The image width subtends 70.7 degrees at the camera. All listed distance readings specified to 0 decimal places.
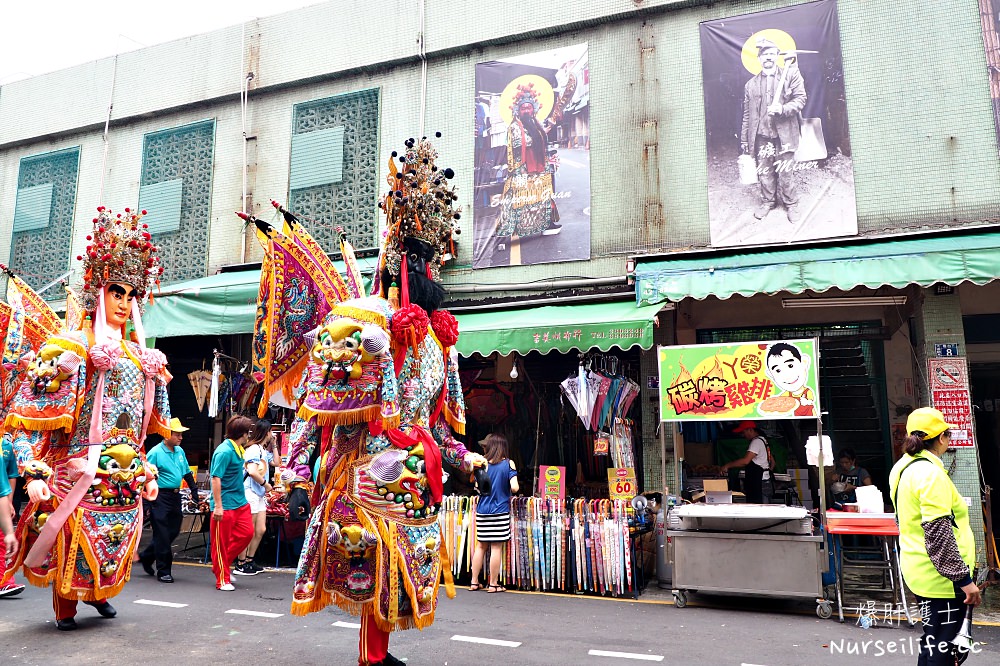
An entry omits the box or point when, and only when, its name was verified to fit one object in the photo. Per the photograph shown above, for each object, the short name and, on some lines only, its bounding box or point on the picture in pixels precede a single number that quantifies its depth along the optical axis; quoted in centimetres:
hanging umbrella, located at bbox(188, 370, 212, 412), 1066
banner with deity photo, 970
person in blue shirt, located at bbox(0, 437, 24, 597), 642
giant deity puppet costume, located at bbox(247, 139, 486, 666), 384
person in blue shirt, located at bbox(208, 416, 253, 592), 762
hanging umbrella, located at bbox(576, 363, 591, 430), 834
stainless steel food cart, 641
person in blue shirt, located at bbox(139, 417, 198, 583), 806
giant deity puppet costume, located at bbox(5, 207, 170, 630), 498
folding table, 627
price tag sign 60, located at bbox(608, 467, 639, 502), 824
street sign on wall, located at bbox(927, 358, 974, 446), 752
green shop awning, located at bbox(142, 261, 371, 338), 952
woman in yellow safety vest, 373
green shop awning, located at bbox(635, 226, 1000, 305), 702
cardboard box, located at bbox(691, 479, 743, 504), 763
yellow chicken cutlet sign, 670
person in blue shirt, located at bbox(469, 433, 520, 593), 762
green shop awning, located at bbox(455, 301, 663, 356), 762
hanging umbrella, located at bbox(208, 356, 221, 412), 1023
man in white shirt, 873
